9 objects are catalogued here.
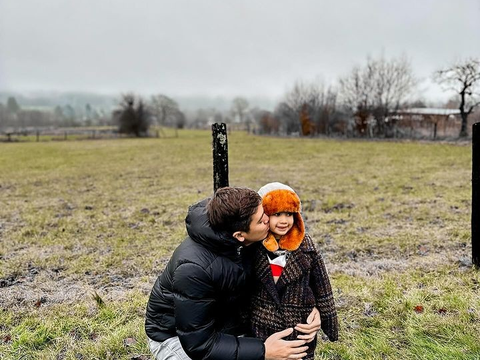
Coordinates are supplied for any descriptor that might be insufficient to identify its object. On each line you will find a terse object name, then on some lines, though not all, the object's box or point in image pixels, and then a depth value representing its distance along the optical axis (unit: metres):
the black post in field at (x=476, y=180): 4.11
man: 1.85
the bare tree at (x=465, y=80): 27.25
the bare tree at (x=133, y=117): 51.94
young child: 2.14
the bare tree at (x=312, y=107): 42.50
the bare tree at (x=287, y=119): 47.75
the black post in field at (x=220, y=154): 3.13
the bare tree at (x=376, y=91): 36.34
